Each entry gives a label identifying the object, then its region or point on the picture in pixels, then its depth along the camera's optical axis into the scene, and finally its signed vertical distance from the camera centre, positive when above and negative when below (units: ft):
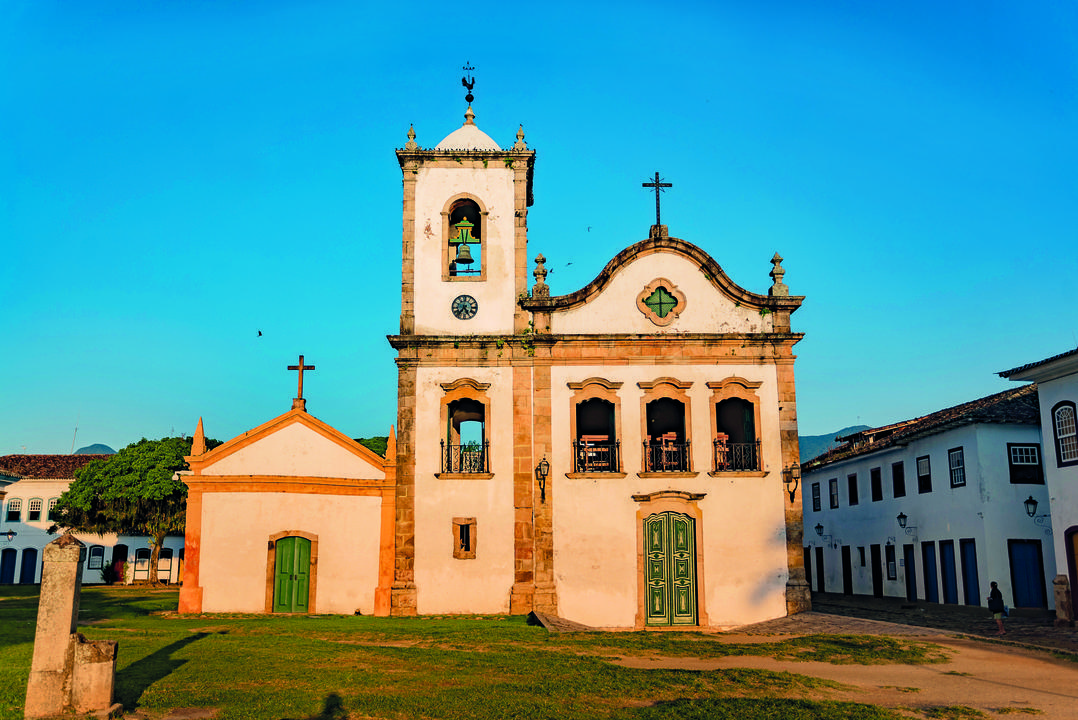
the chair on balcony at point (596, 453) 77.92 +6.50
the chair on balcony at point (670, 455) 77.46 +6.08
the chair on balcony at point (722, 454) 76.84 +6.00
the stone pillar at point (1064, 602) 65.57 -6.17
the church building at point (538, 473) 74.02 +4.36
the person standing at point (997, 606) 62.59 -6.10
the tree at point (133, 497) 148.05 +4.89
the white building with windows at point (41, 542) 166.91 -2.94
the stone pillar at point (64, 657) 30.86 -4.64
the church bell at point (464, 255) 79.25 +24.23
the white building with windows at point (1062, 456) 66.33 +4.95
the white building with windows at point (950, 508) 85.81 +1.47
